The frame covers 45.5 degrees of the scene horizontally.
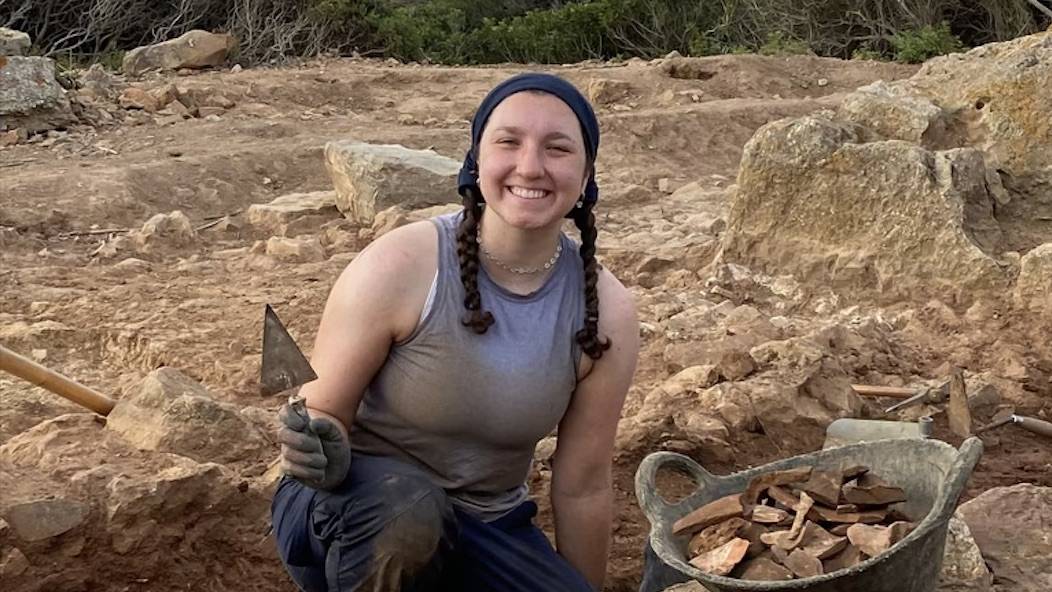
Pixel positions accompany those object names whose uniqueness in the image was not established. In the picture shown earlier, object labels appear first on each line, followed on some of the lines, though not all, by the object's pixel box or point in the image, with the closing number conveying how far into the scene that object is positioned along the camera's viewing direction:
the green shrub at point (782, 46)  12.29
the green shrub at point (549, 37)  13.99
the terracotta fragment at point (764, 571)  2.32
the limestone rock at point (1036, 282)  4.34
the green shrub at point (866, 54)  12.88
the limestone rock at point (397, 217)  5.97
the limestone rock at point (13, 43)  9.46
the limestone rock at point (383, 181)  6.27
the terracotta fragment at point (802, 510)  2.42
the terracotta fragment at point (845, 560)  2.33
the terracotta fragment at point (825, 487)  2.50
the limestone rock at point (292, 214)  6.36
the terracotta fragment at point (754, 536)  2.42
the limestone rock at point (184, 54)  10.34
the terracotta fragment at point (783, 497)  2.54
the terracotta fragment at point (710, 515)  2.51
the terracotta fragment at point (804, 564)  2.31
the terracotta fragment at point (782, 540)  2.39
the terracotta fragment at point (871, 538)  2.32
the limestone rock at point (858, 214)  4.56
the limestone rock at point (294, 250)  5.75
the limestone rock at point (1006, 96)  4.86
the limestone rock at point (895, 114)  4.99
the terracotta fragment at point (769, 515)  2.48
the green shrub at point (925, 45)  12.34
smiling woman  2.41
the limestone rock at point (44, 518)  3.05
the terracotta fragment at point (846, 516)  2.46
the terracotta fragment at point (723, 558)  2.37
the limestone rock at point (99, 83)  8.90
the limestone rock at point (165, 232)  5.94
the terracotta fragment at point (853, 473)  2.60
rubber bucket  2.26
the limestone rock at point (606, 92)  9.61
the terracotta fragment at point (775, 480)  2.61
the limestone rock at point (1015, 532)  2.69
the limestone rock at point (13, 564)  3.00
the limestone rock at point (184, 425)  3.48
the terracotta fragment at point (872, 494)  2.50
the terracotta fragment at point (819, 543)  2.35
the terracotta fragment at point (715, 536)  2.46
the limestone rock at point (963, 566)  2.64
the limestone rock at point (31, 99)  8.10
